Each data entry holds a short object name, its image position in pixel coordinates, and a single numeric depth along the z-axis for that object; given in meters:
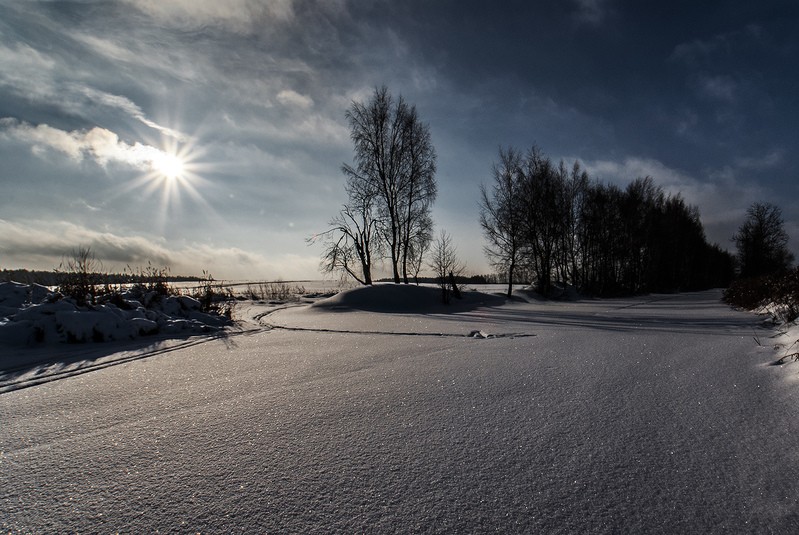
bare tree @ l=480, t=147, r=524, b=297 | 16.70
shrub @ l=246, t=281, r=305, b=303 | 15.29
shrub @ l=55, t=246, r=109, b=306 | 5.20
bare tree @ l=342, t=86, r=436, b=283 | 15.76
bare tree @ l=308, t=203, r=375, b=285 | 15.89
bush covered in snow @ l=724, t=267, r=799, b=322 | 4.72
